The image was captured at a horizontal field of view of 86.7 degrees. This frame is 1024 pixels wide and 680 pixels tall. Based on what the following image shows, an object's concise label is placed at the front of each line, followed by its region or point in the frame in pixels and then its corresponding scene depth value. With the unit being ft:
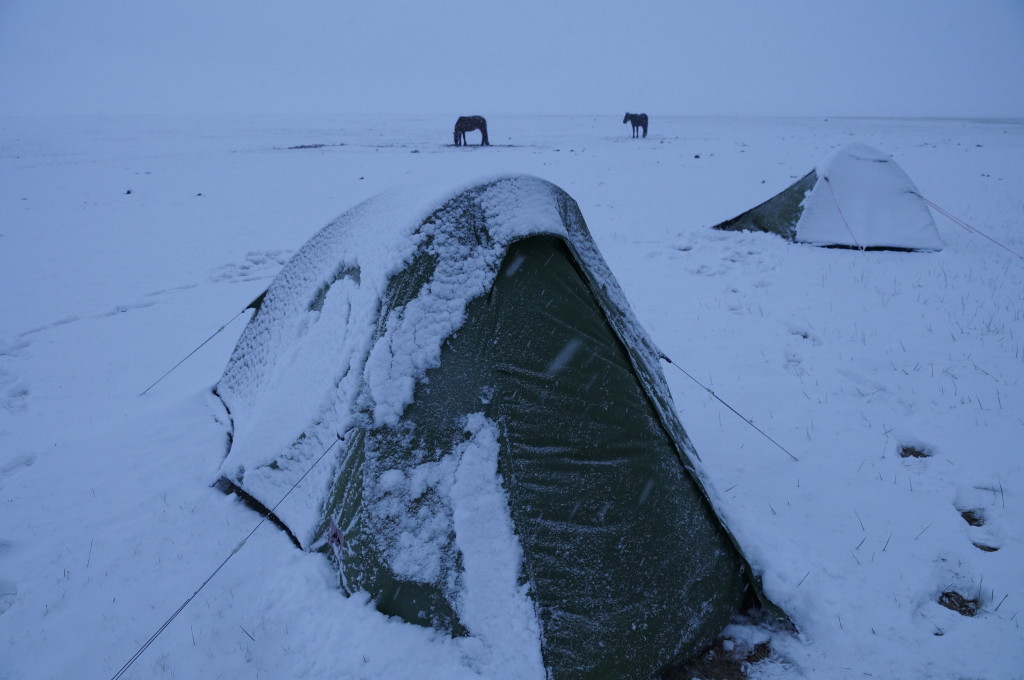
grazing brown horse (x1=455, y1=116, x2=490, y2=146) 93.20
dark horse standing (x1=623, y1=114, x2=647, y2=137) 116.37
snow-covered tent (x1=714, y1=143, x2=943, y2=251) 28.84
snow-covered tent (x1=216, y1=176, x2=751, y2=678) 8.09
